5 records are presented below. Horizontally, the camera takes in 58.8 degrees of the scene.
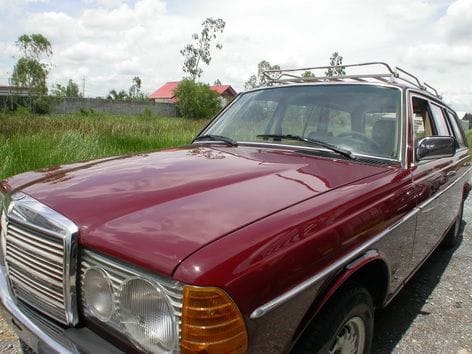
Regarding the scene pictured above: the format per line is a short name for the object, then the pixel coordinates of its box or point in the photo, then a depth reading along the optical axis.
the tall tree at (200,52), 47.78
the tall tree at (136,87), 82.45
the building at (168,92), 68.72
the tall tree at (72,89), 67.30
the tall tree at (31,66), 29.78
